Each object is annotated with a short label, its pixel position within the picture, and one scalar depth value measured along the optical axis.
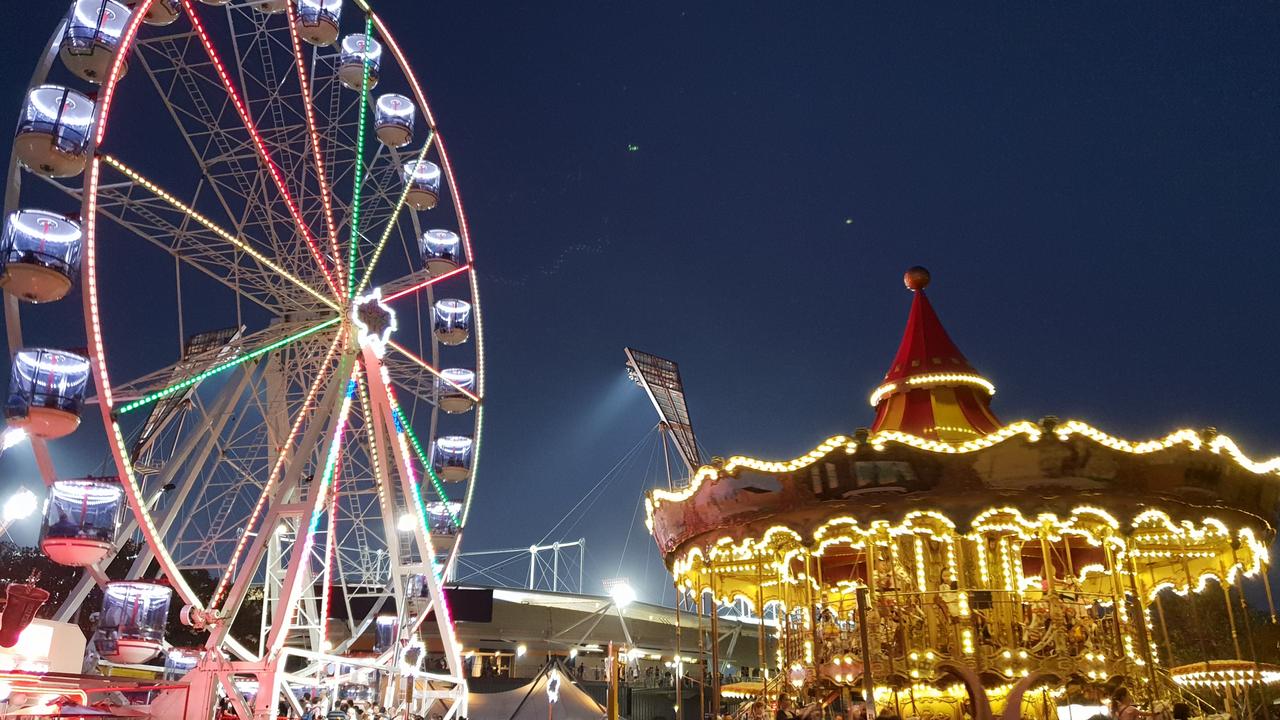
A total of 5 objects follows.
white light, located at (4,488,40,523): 13.99
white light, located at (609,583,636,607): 36.47
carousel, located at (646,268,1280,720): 10.27
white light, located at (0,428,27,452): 12.50
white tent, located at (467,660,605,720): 19.19
